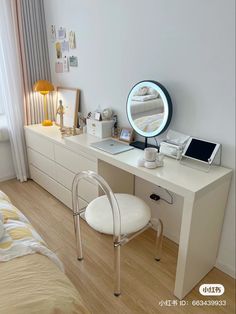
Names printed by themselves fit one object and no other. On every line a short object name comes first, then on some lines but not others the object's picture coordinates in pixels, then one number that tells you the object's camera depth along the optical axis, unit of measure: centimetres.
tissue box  166
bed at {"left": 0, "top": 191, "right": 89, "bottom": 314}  85
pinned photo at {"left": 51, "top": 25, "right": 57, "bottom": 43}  264
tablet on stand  152
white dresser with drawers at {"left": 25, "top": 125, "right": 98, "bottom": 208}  210
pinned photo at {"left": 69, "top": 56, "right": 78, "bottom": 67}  250
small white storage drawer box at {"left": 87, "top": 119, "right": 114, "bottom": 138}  218
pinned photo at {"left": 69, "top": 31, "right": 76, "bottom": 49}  242
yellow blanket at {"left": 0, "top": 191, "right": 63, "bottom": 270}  105
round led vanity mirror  172
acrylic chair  138
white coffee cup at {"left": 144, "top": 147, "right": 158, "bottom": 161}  156
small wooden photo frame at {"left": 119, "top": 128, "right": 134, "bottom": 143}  206
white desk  133
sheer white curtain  249
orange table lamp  266
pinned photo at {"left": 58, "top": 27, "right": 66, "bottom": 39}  253
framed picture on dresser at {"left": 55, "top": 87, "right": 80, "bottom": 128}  261
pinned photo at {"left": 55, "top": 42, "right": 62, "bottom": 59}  265
